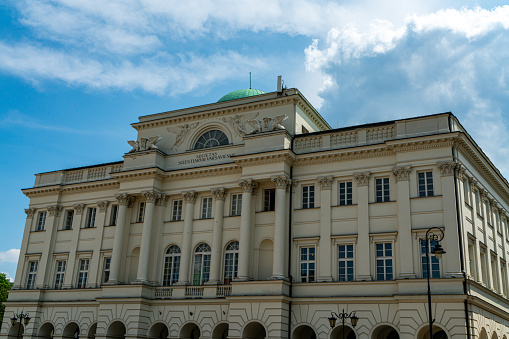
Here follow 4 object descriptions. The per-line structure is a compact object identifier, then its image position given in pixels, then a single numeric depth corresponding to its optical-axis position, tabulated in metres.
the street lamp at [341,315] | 30.35
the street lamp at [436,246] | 22.67
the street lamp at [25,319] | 37.19
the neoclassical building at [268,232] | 30.45
